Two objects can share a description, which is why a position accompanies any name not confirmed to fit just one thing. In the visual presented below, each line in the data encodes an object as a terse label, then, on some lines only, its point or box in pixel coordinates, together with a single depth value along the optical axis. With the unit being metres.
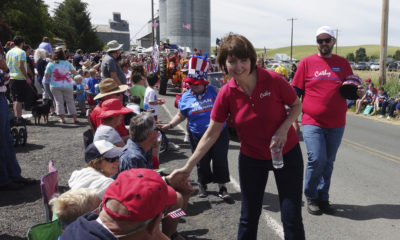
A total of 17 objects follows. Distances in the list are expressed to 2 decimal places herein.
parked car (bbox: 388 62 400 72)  56.62
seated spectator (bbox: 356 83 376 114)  15.12
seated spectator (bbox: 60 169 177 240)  1.68
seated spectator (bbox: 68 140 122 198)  3.00
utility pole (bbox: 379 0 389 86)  16.89
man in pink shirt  4.09
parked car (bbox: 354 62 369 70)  66.50
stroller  7.51
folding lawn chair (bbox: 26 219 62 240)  2.18
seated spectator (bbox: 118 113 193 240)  3.19
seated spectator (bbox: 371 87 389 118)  14.20
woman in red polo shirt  2.65
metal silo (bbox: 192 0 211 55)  56.91
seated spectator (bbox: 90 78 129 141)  4.73
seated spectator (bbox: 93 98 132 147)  4.12
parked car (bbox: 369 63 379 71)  63.81
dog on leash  9.91
